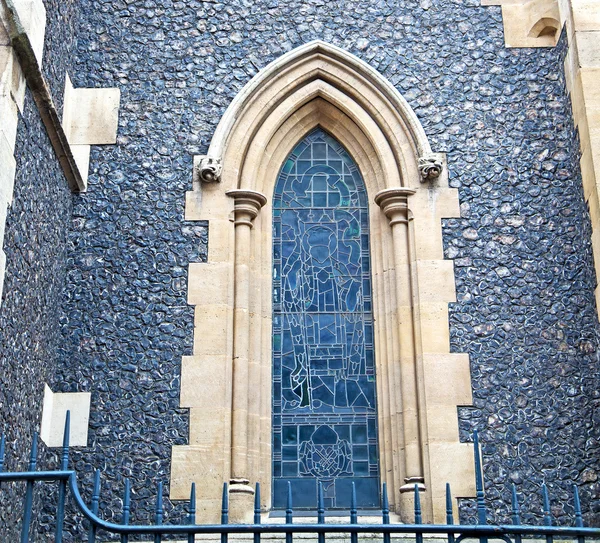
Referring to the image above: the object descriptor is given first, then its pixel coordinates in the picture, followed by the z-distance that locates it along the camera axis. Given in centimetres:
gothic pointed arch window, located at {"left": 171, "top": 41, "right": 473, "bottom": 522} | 749
